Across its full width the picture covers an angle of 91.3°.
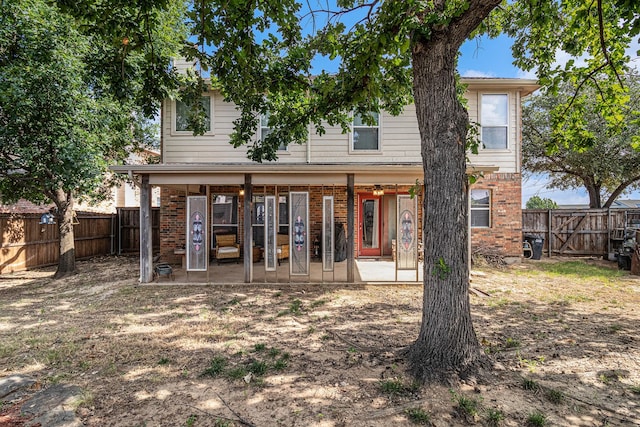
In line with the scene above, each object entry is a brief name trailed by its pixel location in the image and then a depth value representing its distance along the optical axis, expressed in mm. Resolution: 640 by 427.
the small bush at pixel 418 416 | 2629
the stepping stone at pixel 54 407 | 2664
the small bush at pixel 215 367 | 3453
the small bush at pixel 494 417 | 2605
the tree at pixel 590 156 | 13016
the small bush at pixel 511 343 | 4117
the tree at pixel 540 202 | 32872
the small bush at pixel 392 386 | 3059
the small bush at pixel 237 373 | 3371
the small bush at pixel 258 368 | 3465
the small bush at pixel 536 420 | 2591
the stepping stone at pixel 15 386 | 3092
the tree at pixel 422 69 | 3281
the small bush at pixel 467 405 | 2693
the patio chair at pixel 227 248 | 10008
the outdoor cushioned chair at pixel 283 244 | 10151
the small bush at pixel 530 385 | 3101
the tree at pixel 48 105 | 6812
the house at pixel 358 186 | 10219
